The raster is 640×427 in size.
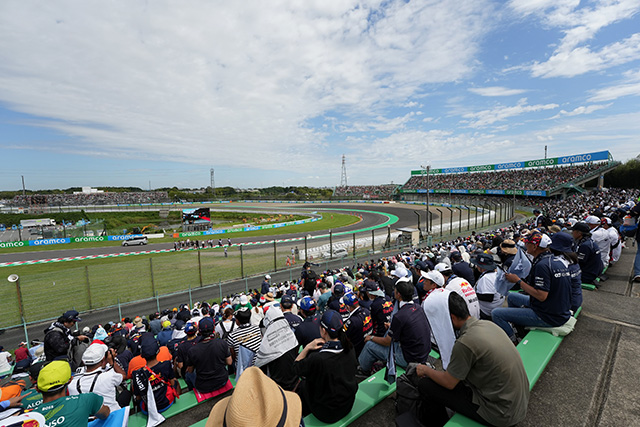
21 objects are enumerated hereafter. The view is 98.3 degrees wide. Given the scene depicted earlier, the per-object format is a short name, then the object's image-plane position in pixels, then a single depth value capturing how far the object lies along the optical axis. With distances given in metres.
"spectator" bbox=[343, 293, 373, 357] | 4.36
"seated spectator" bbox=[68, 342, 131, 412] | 3.53
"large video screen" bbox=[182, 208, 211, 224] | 42.91
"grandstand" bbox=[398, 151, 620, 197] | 48.56
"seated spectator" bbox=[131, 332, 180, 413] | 3.83
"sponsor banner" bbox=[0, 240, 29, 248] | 33.56
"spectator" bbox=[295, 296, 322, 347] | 3.90
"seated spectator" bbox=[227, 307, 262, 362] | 4.36
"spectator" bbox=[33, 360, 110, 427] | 2.66
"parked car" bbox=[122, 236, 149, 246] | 33.25
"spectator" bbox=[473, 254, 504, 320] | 4.50
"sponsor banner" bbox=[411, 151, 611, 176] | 51.22
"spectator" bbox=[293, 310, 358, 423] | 2.70
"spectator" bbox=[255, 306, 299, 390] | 3.39
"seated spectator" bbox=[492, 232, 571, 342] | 3.50
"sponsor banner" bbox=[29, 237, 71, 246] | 35.00
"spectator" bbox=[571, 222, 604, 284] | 5.78
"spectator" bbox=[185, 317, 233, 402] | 4.25
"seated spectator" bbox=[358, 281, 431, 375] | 3.38
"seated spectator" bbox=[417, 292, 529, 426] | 2.19
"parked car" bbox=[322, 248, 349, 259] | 21.97
